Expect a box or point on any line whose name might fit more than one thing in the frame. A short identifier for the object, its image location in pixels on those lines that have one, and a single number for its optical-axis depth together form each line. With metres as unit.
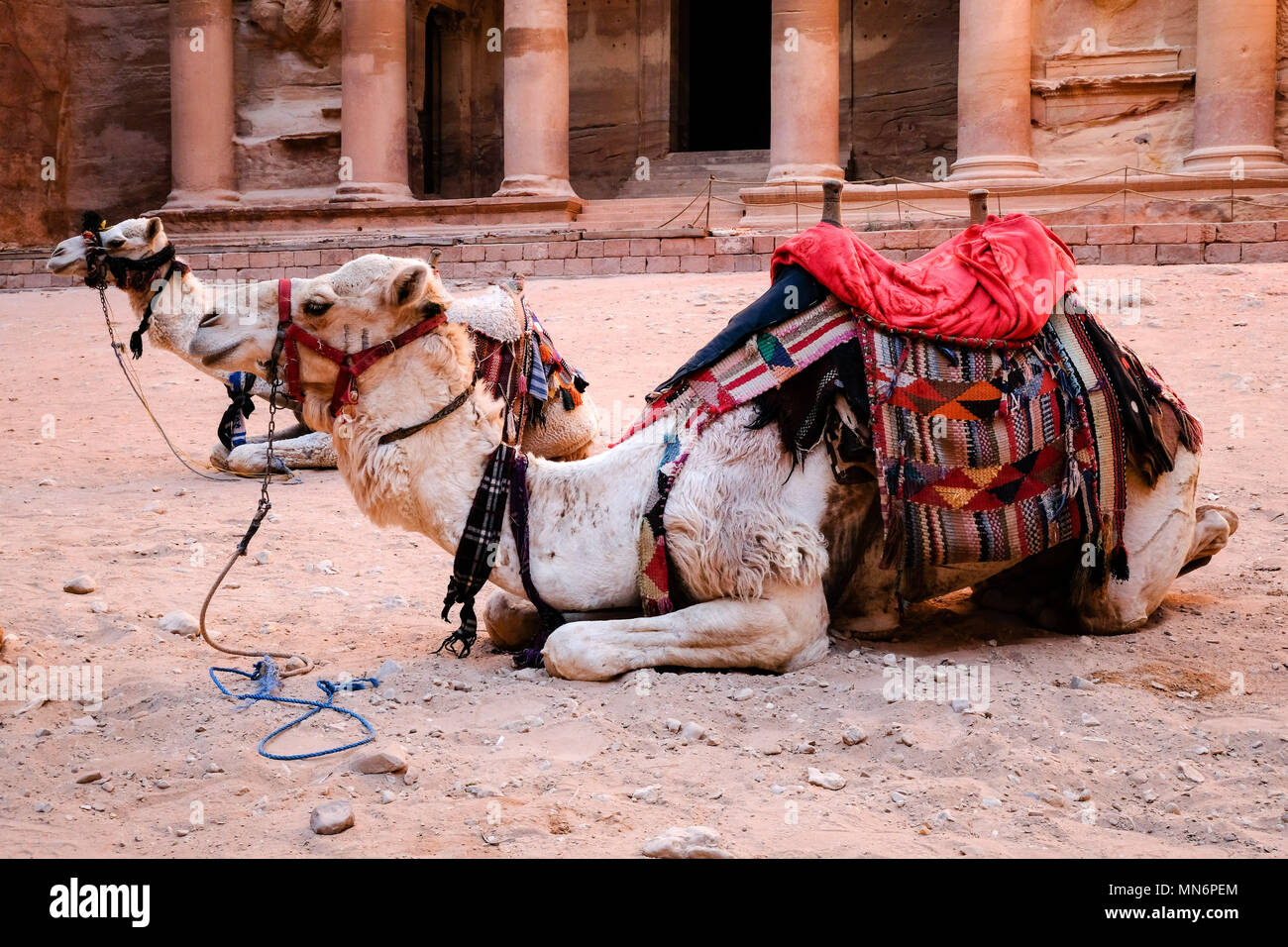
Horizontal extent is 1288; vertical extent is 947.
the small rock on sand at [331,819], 3.19
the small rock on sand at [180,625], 5.22
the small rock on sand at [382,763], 3.58
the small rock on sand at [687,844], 3.01
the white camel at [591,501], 4.25
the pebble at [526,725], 3.93
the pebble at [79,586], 5.74
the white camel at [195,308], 5.12
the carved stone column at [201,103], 22.94
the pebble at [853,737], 3.83
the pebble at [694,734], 3.85
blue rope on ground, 4.07
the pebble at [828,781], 3.53
